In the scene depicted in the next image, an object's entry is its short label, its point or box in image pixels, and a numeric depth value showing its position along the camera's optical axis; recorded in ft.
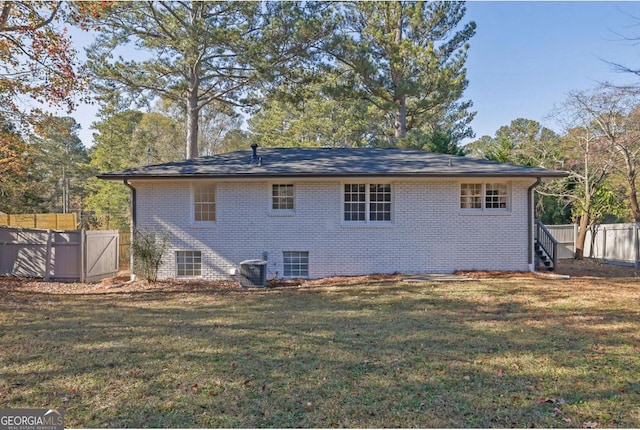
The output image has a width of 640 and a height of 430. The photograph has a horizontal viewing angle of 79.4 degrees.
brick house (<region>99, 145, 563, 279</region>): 38.99
